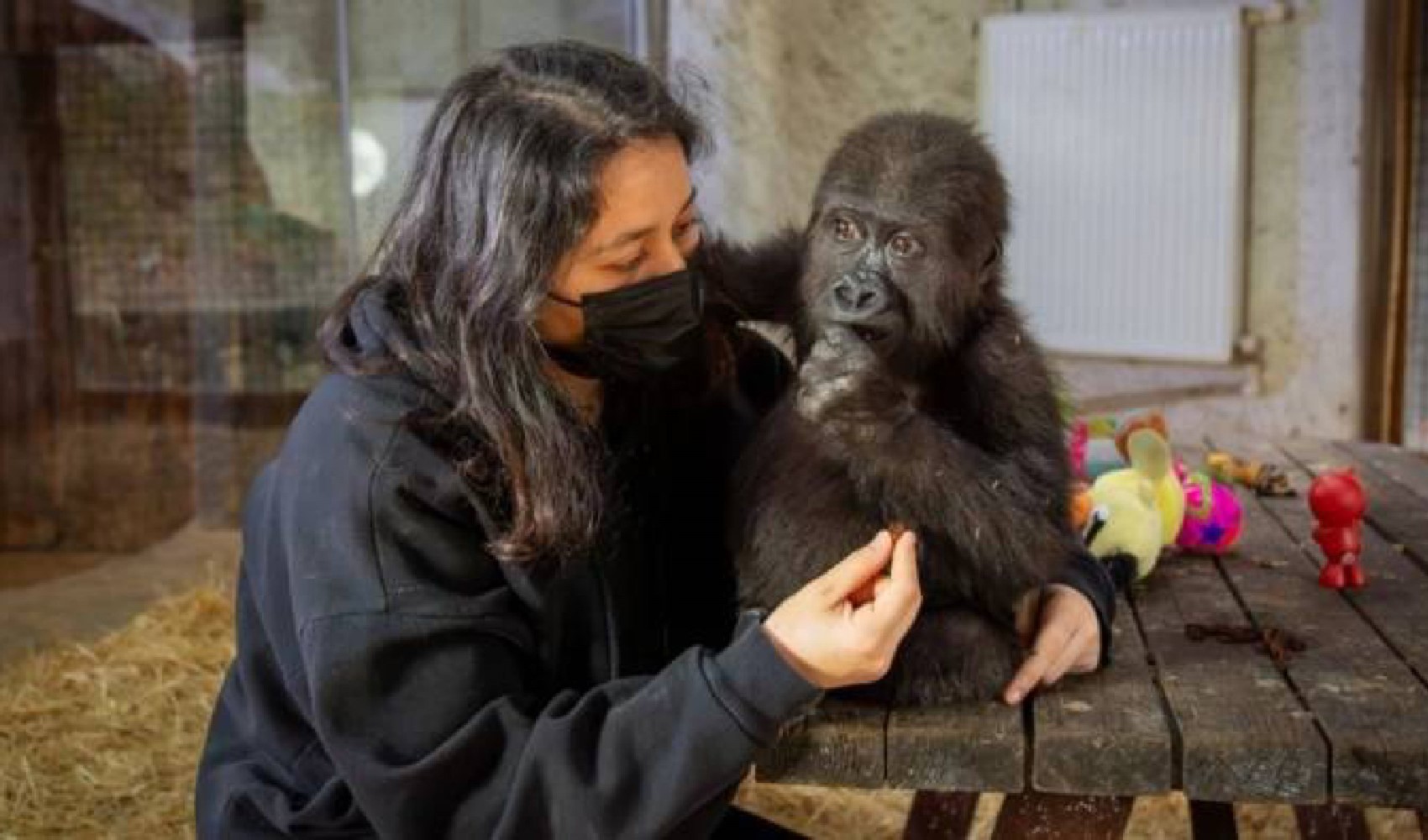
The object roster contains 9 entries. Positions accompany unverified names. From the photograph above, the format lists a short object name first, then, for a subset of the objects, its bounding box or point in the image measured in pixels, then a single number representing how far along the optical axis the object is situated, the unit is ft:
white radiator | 15.12
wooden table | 4.16
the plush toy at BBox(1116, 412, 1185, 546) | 6.41
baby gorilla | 4.85
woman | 3.96
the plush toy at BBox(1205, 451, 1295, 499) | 8.14
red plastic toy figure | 6.00
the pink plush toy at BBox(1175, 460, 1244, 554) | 6.63
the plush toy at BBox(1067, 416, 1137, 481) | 7.68
